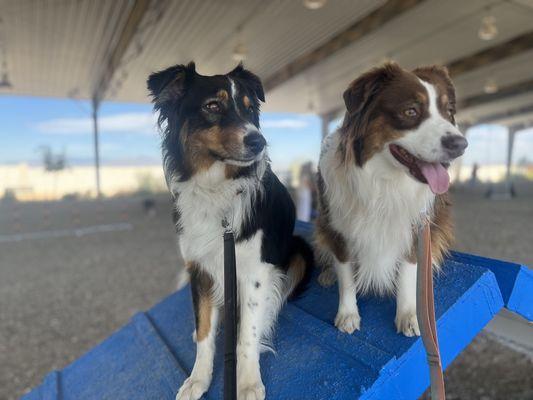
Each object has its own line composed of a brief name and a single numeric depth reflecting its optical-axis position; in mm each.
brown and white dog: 1490
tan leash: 1441
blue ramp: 1509
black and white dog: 1665
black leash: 1455
